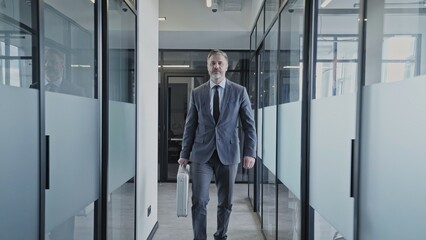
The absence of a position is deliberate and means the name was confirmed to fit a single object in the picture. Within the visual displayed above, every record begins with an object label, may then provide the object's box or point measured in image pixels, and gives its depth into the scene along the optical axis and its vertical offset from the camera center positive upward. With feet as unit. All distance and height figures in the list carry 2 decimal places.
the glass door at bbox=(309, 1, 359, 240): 4.63 -0.28
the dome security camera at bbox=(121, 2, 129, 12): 8.16 +2.31
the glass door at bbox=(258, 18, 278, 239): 9.98 -1.08
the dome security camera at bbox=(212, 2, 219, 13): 16.14 +4.58
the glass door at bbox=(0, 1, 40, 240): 3.53 -0.29
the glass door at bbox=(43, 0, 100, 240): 4.53 -0.29
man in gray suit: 9.35 -1.11
